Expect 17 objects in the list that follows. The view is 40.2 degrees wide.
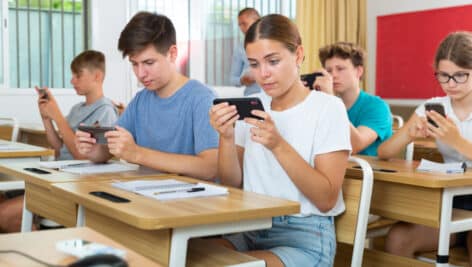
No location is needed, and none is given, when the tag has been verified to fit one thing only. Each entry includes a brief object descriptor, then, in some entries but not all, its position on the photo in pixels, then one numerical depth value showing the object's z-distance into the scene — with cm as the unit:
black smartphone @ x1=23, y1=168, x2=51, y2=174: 219
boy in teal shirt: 307
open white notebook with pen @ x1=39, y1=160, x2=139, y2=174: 226
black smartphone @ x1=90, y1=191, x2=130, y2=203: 163
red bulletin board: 586
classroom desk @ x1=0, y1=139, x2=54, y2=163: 285
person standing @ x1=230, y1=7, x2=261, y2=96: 555
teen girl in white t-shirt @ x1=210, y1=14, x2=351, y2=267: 187
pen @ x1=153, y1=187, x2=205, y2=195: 173
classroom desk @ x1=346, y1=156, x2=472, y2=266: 214
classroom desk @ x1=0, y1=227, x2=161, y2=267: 105
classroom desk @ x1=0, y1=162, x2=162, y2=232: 207
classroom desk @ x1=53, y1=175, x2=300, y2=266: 143
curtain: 632
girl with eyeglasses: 248
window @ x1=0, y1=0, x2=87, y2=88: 529
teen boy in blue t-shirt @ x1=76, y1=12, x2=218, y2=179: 222
